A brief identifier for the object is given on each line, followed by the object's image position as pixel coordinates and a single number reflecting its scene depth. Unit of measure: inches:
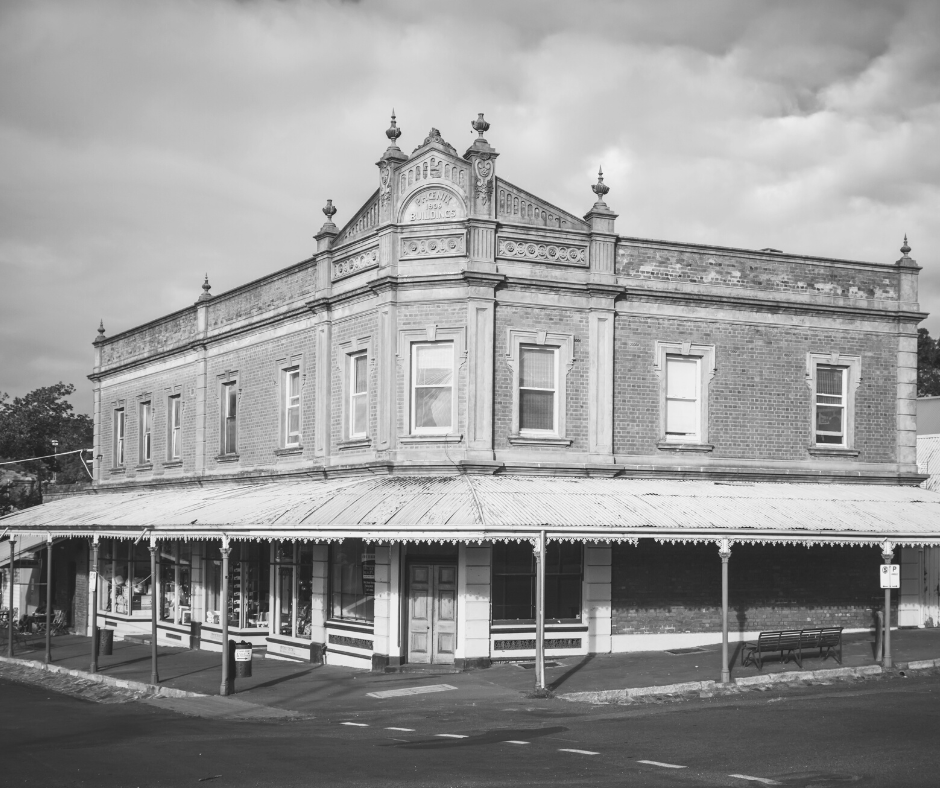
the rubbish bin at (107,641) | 1088.2
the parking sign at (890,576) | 824.3
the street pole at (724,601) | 753.6
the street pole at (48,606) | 1064.2
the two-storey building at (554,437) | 861.2
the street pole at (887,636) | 804.6
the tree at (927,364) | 2362.2
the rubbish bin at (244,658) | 881.5
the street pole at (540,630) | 737.0
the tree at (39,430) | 2191.2
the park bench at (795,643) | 801.6
